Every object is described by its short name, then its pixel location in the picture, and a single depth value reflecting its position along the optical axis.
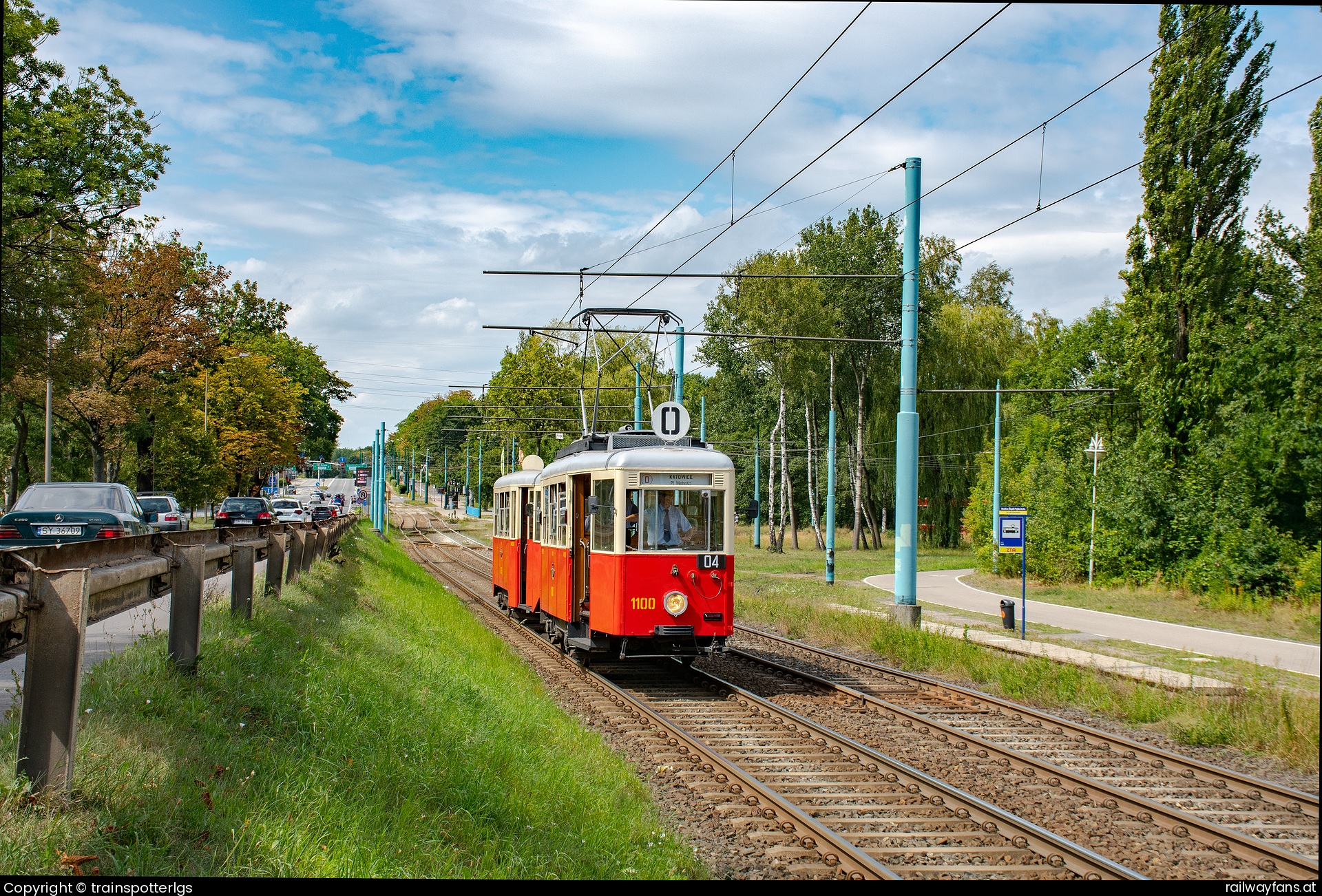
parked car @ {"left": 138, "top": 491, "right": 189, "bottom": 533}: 25.03
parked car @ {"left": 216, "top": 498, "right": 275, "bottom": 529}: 36.48
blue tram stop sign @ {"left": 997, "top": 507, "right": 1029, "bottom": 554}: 18.09
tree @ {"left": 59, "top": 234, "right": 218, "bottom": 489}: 35.94
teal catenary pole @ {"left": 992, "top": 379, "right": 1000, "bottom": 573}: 34.16
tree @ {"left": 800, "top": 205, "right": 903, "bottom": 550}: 49.81
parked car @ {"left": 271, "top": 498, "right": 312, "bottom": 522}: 52.15
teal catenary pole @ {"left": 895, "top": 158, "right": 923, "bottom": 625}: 17.27
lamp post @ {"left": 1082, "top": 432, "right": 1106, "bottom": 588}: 28.55
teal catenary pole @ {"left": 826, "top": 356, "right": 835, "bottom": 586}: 28.17
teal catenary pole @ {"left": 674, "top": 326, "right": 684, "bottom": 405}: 26.16
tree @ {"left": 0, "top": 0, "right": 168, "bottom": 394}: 22.66
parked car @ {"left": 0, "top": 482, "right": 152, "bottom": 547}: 14.27
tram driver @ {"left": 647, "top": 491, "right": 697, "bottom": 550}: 13.19
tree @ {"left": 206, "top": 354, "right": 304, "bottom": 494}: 53.66
